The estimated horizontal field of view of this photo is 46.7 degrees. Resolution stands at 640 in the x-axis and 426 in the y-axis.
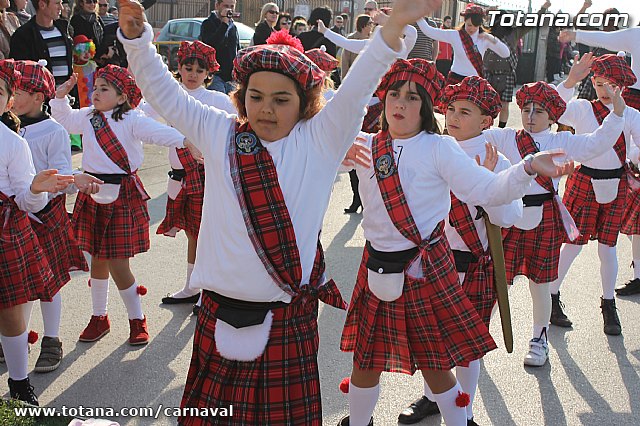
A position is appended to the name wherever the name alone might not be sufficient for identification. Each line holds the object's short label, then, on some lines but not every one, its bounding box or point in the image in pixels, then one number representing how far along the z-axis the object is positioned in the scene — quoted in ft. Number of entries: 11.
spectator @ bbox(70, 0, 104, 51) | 31.32
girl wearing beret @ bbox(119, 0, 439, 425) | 8.28
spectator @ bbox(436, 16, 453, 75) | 54.95
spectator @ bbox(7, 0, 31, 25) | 29.96
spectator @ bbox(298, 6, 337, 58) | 37.65
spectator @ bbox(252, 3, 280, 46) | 33.35
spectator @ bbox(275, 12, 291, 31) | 38.22
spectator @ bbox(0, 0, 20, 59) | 24.59
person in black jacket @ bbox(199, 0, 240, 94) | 29.99
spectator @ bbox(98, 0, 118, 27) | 35.60
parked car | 55.21
